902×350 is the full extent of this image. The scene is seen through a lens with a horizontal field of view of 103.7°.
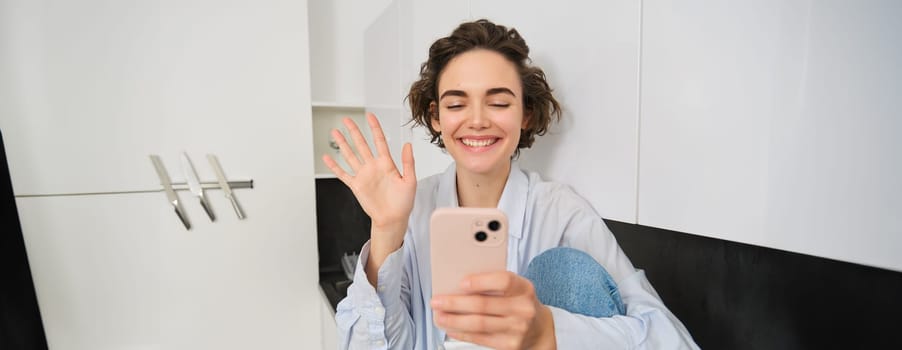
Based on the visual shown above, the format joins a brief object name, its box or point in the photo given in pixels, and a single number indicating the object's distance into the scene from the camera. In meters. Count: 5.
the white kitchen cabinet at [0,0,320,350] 1.10
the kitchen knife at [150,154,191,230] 1.21
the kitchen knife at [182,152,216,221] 1.24
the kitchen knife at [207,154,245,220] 1.28
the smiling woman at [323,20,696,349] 0.42
